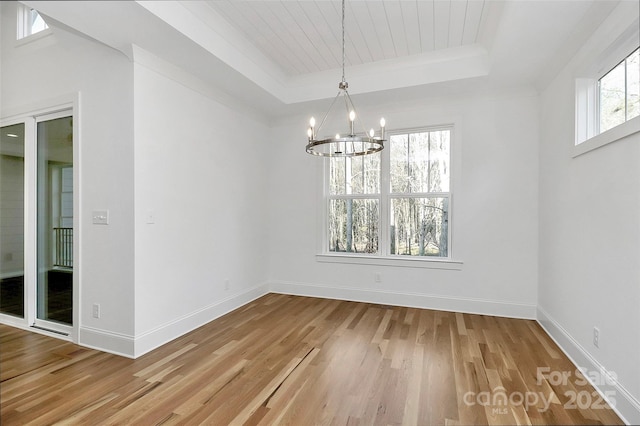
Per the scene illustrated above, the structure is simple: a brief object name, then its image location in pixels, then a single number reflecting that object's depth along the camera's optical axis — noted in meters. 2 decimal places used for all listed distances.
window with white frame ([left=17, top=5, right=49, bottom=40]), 3.33
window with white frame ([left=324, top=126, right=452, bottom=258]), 4.04
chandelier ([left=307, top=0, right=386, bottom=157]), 2.21
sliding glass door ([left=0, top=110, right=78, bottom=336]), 3.10
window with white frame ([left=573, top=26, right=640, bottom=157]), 2.04
